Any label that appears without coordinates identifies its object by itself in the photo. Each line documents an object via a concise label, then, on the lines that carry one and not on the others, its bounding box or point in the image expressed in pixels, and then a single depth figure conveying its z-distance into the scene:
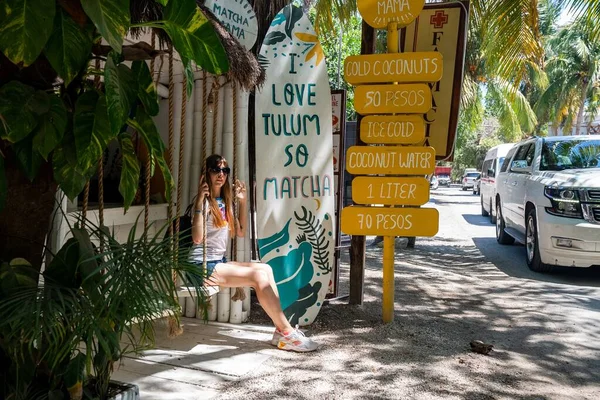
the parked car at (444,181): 59.75
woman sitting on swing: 4.78
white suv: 7.86
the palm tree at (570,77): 31.12
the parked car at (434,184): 44.66
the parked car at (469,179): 44.31
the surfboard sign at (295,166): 5.55
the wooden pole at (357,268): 6.18
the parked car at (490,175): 15.52
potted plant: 2.29
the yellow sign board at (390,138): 5.38
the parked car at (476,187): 37.59
